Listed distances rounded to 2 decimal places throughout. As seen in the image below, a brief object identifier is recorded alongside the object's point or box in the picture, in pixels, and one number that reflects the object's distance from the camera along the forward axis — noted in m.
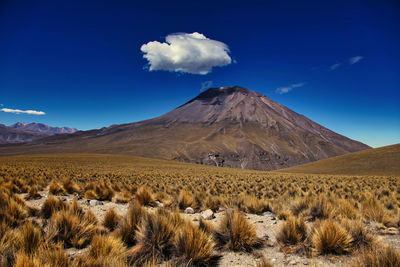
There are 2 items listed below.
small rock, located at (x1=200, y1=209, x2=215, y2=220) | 5.61
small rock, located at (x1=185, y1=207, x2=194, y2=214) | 6.41
